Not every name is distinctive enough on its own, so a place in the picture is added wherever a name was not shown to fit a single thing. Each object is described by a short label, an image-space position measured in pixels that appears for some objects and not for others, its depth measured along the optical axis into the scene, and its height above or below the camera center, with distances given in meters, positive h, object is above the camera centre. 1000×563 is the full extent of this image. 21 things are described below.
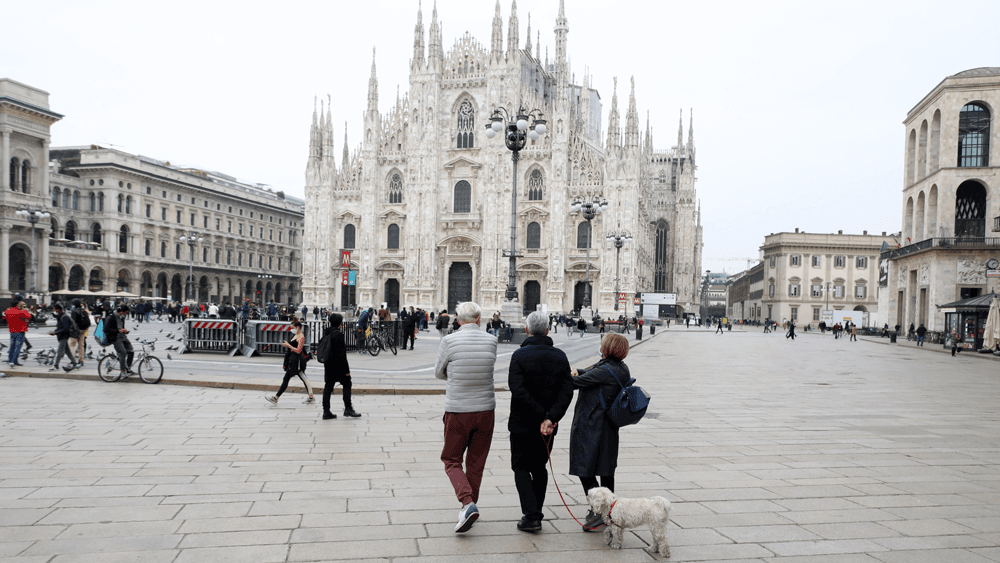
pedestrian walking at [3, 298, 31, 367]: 13.05 -1.08
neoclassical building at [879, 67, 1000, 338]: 37.00 +6.07
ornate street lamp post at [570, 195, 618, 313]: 29.48 +3.76
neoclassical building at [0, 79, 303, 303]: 43.84 +4.79
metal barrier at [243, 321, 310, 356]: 16.75 -1.50
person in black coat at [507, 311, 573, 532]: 4.41 -0.82
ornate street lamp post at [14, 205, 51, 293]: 36.13 +3.33
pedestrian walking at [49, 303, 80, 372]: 12.76 -1.18
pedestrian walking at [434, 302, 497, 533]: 4.61 -0.84
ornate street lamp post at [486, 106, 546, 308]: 18.59 +4.55
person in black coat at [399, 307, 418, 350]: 21.44 -1.46
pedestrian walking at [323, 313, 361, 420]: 8.63 -1.18
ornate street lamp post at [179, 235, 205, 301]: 58.78 +3.26
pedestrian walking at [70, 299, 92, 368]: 13.05 -0.96
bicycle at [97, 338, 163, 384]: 11.78 -1.67
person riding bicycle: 11.50 -1.17
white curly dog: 4.12 -1.45
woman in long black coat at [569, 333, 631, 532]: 4.46 -0.93
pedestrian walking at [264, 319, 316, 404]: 9.69 -1.21
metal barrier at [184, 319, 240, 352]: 17.19 -1.53
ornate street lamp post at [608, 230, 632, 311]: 37.47 +2.84
